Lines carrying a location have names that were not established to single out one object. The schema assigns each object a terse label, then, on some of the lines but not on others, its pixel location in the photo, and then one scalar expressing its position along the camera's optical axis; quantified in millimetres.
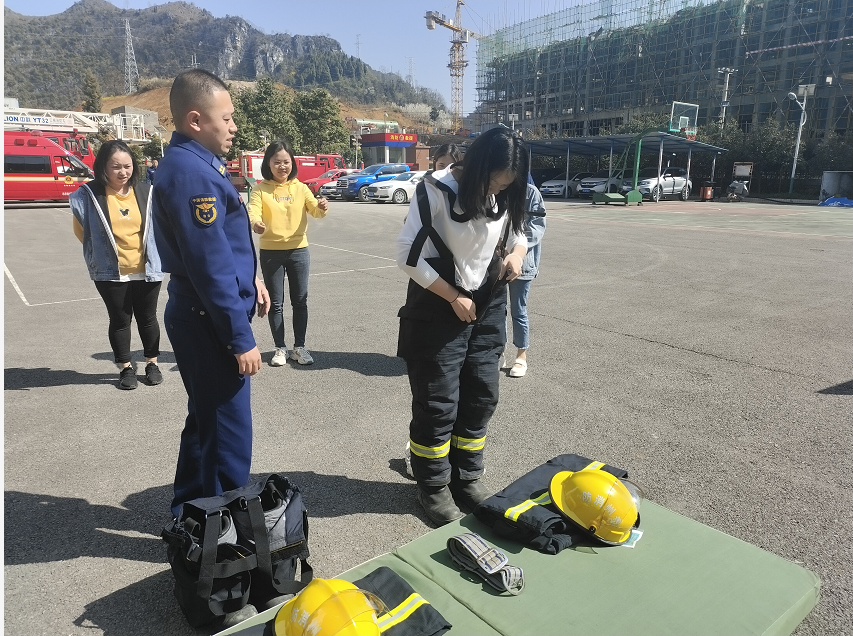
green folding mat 2207
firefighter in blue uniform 2295
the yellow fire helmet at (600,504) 2619
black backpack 2240
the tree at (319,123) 63594
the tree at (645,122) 46781
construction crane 142625
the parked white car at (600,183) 31544
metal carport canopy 28766
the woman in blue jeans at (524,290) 4621
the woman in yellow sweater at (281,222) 5047
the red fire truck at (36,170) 24141
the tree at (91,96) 105500
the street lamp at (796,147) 32469
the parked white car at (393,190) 28094
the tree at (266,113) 59719
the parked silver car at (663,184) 30044
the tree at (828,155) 34344
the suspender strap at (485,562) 2367
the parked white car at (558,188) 35875
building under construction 45531
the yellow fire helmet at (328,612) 1867
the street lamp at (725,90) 47594
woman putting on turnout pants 2773
